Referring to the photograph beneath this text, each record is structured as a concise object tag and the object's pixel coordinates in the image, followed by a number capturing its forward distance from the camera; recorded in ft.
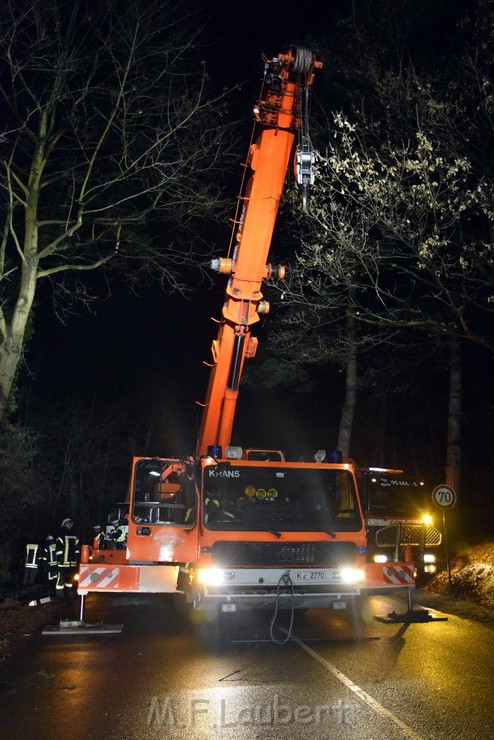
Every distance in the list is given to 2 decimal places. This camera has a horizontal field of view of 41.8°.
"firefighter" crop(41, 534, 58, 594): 41.57
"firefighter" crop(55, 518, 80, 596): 42.37
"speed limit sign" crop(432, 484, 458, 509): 41.75
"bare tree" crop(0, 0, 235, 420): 40.29
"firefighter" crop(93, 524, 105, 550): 42.77
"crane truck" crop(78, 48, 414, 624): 27.55
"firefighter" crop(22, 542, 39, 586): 42.70
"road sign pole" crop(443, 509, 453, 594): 42.19
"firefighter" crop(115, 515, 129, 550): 42.87
